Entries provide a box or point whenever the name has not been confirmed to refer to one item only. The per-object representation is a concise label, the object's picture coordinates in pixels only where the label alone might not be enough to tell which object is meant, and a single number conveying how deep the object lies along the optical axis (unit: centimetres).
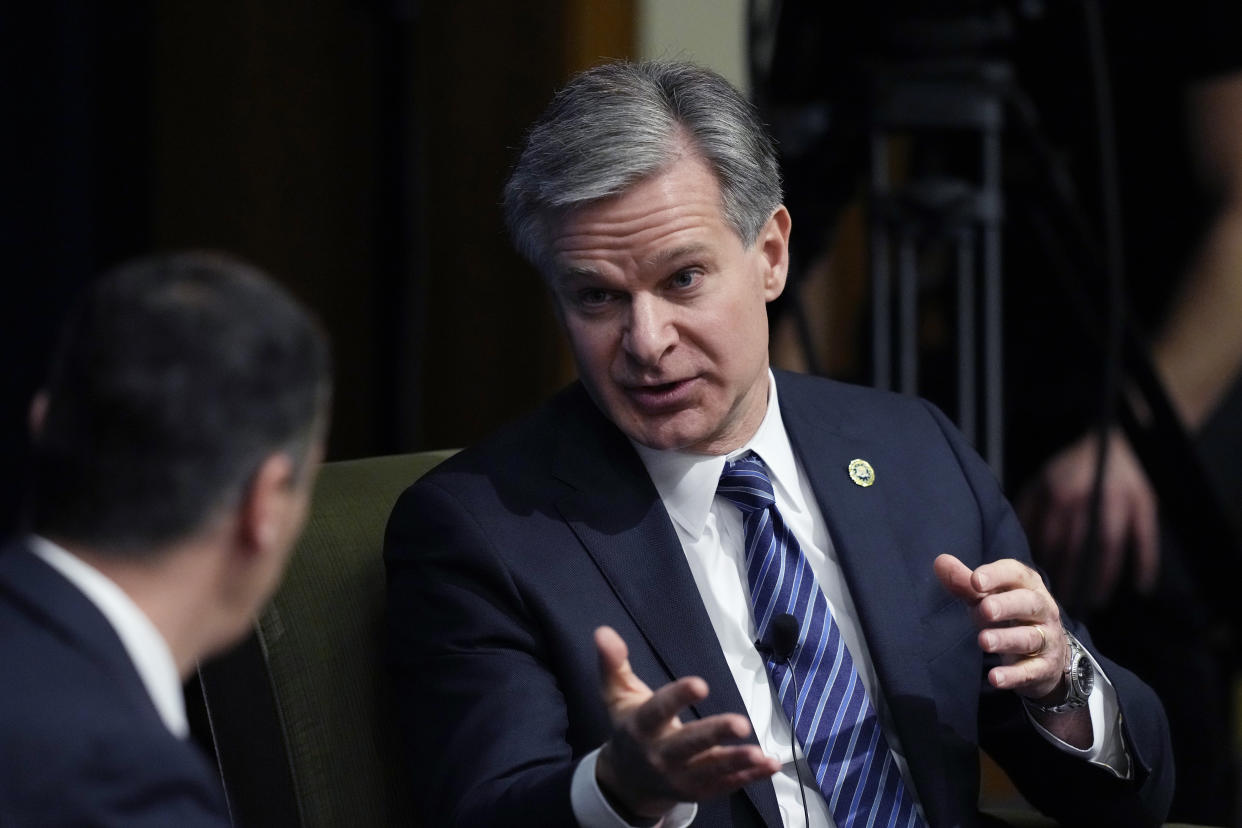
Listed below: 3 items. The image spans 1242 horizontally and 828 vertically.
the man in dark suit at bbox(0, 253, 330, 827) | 607
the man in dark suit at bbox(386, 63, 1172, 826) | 648
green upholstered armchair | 651
